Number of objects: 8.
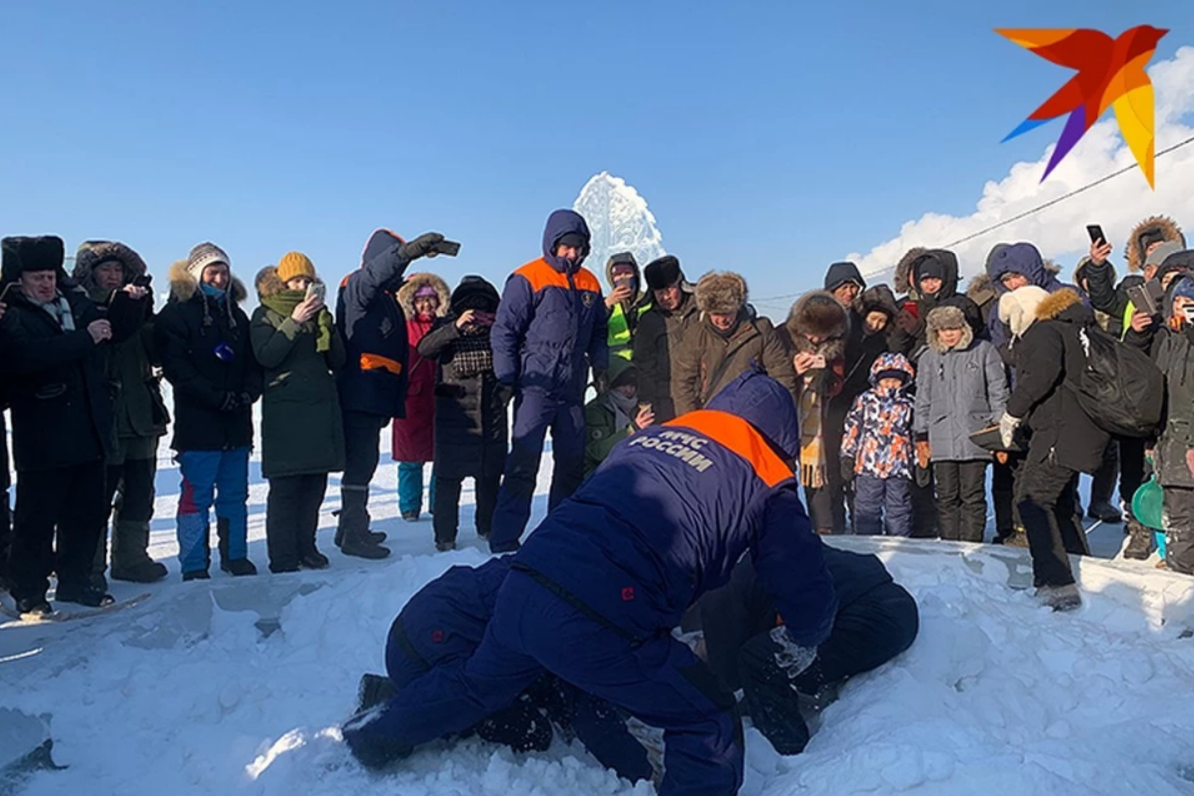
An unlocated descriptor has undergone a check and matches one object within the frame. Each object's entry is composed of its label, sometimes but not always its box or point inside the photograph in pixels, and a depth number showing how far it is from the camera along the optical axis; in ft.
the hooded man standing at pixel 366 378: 16.46
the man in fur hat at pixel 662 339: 18.63
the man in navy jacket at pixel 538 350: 15.71
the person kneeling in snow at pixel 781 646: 9.60
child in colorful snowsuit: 17.42
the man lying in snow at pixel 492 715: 8.82
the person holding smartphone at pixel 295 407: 15.17
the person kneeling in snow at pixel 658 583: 7.43
